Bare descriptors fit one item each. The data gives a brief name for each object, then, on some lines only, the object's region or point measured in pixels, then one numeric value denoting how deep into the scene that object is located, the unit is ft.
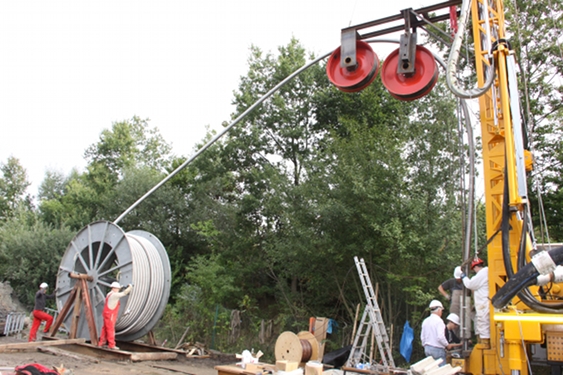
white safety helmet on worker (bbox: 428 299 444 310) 24.58
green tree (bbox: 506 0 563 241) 41.57
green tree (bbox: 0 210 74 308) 76.38
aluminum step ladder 30.50
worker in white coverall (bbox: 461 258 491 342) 19.90
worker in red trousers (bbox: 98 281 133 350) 32.19
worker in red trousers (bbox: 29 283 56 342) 38.36
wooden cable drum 30.91
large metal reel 34.32
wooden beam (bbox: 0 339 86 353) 30.19
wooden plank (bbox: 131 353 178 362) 30.63
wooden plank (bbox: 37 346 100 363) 29.66
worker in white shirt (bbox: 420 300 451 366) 23.73
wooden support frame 34.24
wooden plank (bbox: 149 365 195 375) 29.04
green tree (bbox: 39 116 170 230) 92.84
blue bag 33.86
